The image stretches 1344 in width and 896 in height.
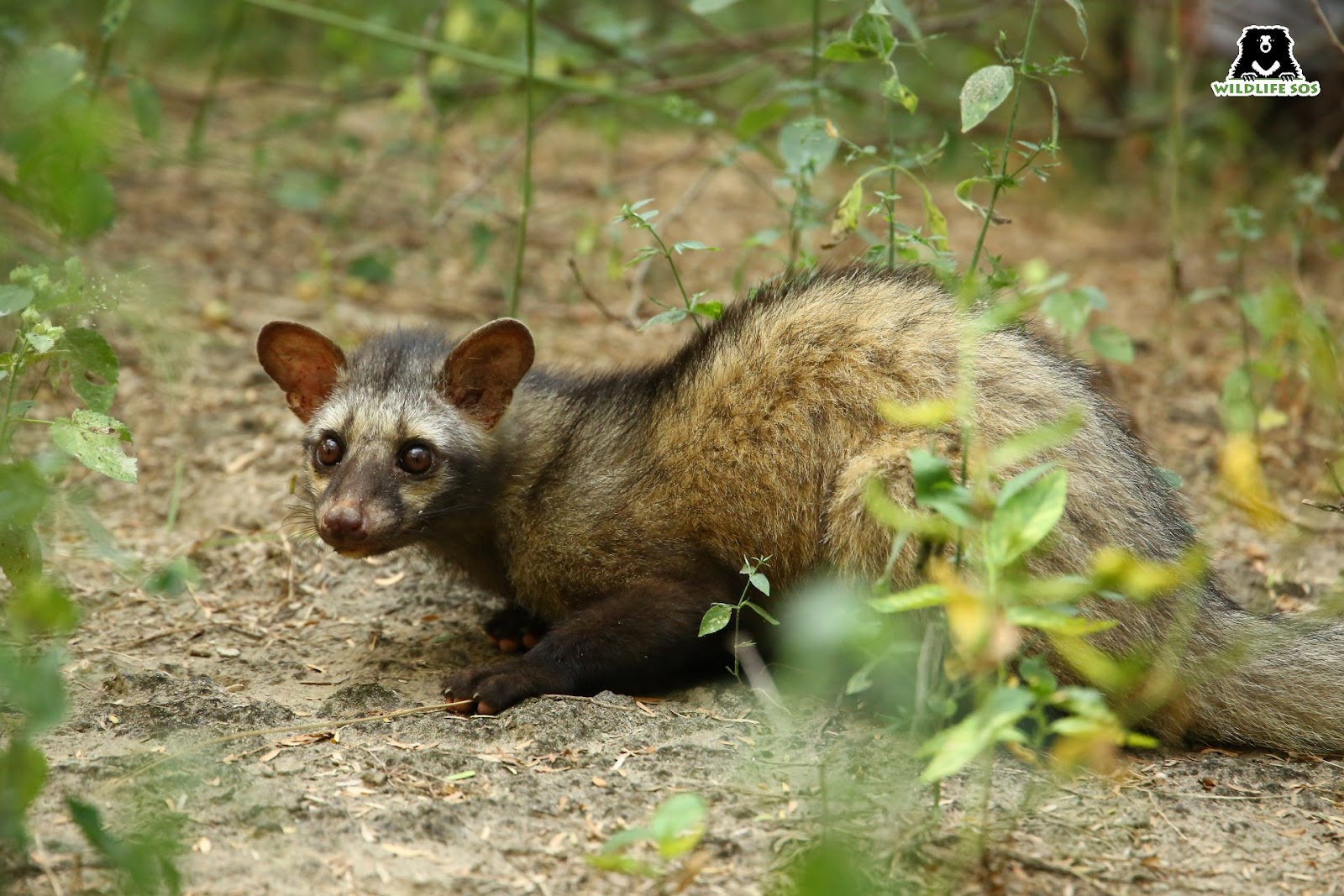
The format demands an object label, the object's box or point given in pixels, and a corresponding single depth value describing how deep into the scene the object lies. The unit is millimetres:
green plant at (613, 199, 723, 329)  9687
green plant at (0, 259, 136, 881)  5422
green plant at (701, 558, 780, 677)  8367
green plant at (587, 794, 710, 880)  5535
